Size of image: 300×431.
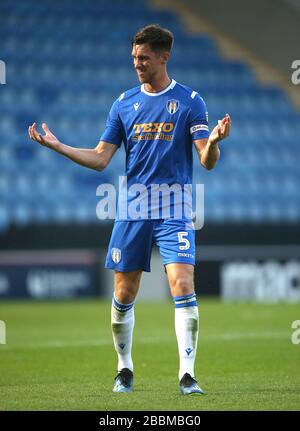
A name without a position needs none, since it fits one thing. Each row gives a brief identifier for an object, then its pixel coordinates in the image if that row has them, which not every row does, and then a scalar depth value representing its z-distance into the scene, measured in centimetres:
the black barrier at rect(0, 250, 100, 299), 3578
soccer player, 1288
